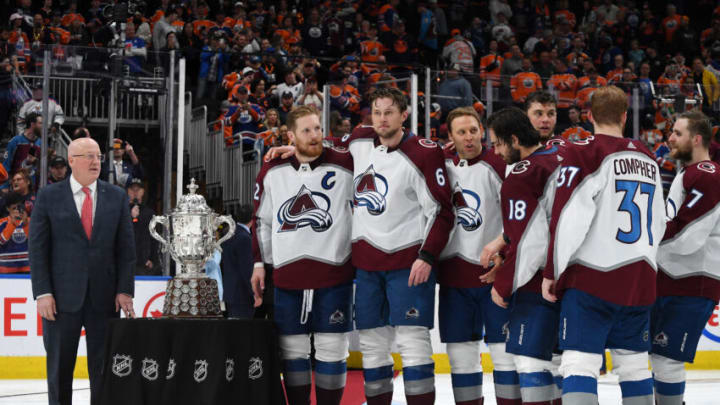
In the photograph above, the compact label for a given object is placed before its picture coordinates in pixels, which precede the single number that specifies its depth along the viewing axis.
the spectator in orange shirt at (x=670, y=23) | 17.75
